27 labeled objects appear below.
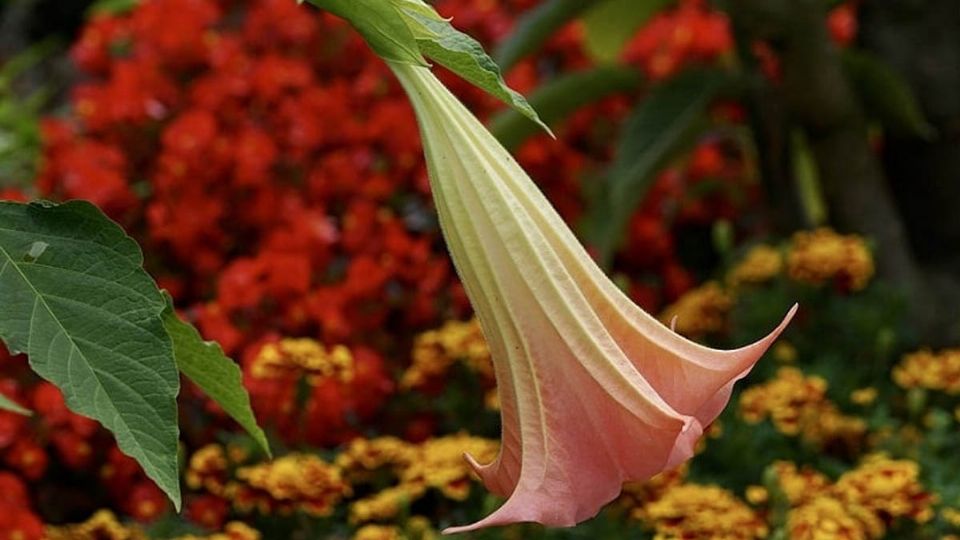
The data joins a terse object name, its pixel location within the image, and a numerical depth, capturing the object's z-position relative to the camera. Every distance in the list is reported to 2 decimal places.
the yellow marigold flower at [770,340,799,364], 2.58
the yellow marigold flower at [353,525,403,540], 2.24
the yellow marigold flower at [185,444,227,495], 2.35
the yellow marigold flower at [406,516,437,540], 2.28
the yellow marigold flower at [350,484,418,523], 2.30
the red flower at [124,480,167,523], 2.39
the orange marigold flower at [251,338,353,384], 2.36
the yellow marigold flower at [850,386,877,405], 2.45
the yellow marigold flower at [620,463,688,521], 2.30
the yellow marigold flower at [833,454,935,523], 2.24
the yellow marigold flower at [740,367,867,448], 2.40
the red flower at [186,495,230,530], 2.35
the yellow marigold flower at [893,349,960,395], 2.47
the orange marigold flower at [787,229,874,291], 2.62
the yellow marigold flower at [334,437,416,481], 2.37
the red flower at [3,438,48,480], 2.43
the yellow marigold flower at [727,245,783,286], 2.66
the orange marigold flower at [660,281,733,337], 2.65
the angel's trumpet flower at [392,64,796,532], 1.99
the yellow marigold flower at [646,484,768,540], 2.22
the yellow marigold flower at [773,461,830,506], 2.28
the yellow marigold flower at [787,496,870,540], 2.19
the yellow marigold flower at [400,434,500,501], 2.31
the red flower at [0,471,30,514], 2.30
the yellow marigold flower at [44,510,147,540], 2.30
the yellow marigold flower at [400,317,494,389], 2.51
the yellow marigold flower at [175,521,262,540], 2.25
